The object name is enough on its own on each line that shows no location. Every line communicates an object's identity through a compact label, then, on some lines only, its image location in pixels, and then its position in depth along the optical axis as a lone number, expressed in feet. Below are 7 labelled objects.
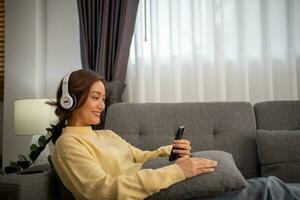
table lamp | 7.01
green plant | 6.62
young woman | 3.39
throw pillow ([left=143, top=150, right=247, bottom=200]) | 3.55
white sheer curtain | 6.97
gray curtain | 7.41
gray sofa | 5.68
